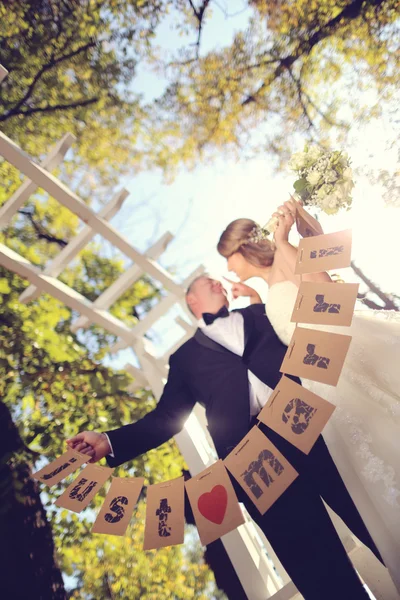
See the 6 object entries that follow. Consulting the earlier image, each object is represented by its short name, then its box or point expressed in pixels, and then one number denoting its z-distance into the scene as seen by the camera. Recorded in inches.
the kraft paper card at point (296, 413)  57.2
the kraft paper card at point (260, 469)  59.0
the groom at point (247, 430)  58.3
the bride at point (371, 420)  51.6
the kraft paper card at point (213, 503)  60.1
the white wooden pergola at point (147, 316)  80.7
